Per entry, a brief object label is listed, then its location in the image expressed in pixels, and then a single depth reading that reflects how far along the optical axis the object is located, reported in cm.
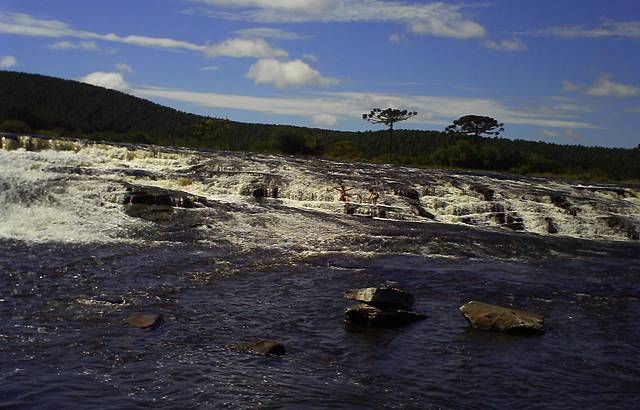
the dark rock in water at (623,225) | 3012
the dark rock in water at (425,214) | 3029
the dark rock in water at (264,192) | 3111
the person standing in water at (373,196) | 3112
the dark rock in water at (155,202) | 2436
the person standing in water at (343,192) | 3101
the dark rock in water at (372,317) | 1259
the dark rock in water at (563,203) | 3200
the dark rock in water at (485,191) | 3338
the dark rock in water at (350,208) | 2929
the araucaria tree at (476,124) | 8175
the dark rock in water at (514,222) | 2985
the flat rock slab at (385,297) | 1312
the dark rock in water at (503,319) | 1256
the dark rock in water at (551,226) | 2975
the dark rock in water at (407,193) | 3255
